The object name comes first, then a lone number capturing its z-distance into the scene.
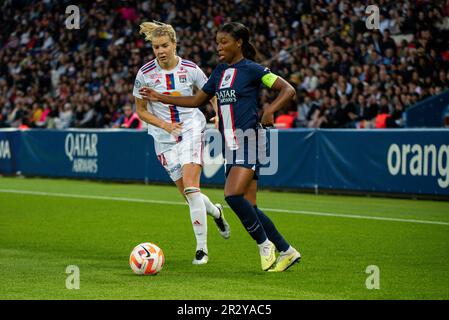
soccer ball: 17.87
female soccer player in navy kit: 18.14
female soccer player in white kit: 20.36
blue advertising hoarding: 35.78
